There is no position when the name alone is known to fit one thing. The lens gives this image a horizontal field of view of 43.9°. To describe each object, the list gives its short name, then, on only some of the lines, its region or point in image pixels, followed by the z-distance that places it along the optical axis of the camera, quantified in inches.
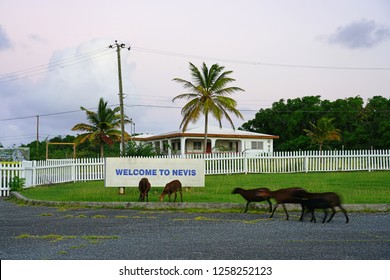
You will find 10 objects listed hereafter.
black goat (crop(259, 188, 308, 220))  385.4
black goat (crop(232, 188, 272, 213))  411.8
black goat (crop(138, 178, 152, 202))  510.0
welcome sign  562.6
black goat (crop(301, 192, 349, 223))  366.0
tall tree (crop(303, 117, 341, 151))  2037.4
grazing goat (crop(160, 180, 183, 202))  489.4
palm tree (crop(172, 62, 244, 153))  1467.8
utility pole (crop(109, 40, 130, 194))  1243.8
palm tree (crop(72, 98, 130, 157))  1769.2
